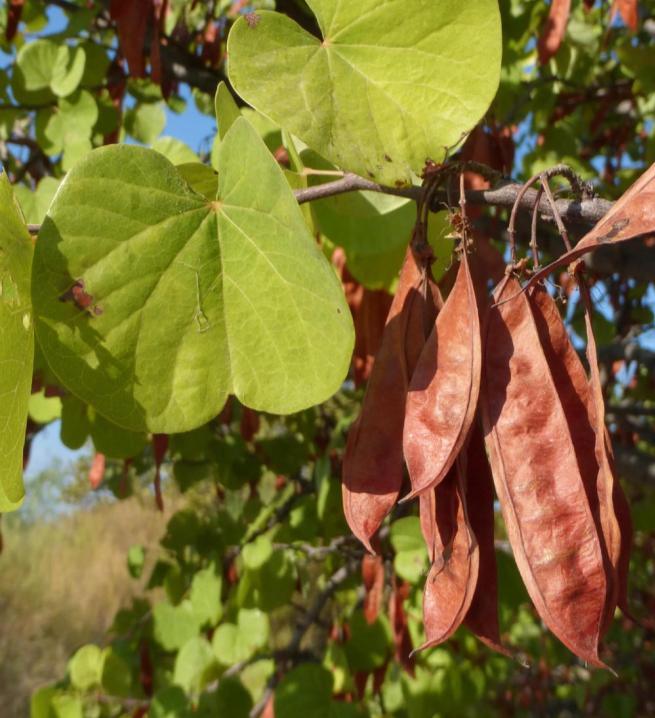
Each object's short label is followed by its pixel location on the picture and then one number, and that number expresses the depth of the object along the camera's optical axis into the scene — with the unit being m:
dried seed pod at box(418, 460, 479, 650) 0.25
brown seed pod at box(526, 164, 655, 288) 0.22
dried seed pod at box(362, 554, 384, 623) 0.53
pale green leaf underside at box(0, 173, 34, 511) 0.24
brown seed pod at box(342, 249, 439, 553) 0.27
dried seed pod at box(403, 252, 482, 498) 0.24
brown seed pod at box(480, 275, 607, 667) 0.24
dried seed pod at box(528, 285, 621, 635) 0.24
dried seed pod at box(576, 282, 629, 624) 0.24
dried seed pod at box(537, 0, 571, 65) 0.50
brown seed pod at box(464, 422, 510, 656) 0.25
